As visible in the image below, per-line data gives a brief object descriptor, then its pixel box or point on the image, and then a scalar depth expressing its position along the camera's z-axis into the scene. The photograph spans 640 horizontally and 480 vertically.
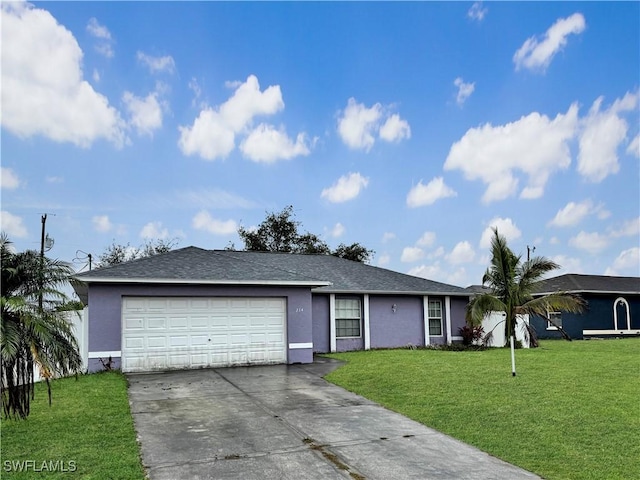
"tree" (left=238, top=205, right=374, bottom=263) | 41.06
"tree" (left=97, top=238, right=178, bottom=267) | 40.50
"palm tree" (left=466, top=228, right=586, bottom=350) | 19.38
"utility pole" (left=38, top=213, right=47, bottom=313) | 7.85
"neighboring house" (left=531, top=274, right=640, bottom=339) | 26.58
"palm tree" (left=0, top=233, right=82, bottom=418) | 7.27
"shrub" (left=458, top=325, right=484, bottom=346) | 19.78
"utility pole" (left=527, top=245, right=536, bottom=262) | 38.19
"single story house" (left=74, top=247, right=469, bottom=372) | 13.30
